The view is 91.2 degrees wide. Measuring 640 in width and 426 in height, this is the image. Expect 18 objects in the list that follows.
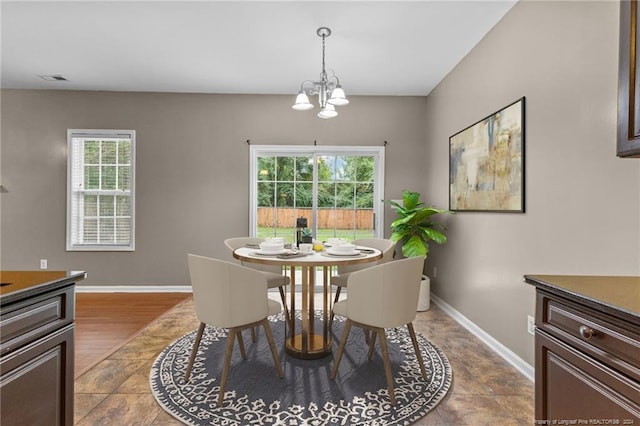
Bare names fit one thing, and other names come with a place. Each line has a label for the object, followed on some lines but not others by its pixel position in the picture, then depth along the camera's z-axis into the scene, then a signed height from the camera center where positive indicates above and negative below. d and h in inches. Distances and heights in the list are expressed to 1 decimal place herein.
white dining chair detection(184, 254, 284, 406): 73.5 -20.8
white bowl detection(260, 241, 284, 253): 91.6 -10.9
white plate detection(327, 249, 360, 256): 88.4 -12.1
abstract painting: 91.8 +16.7
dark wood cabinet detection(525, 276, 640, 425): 33.5 -17.2
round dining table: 82.3 -19.5
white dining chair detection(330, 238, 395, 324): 106.0 -15.6
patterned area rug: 69.1 -45.1
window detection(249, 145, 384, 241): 172.2 +10.0
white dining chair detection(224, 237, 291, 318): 108.6 -23.3
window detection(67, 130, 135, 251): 169.2 +8.8
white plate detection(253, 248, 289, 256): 89.6 -12.4
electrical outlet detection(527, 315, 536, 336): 86.0 -30.9
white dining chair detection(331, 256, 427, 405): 74.5 -21.2
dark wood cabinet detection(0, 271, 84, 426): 38.8 -19.3
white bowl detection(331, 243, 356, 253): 89.3 -10.9
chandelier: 94.6 +34.8
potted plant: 134.6 -8.7
